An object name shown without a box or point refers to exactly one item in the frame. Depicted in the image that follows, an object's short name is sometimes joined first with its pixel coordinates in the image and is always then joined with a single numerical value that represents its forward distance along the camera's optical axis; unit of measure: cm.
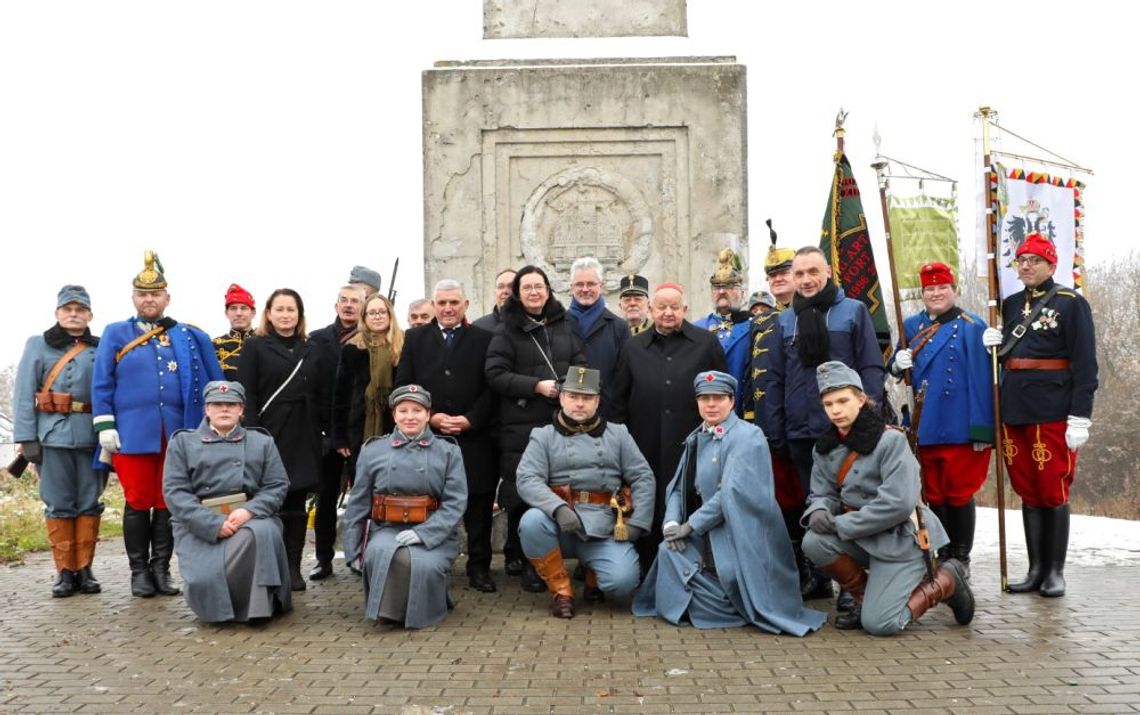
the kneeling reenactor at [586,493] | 544
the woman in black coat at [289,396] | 613
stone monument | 773
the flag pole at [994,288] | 587
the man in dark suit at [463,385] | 611
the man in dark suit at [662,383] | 583
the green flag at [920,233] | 670
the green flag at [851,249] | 655
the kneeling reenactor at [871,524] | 491
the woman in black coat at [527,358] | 598
